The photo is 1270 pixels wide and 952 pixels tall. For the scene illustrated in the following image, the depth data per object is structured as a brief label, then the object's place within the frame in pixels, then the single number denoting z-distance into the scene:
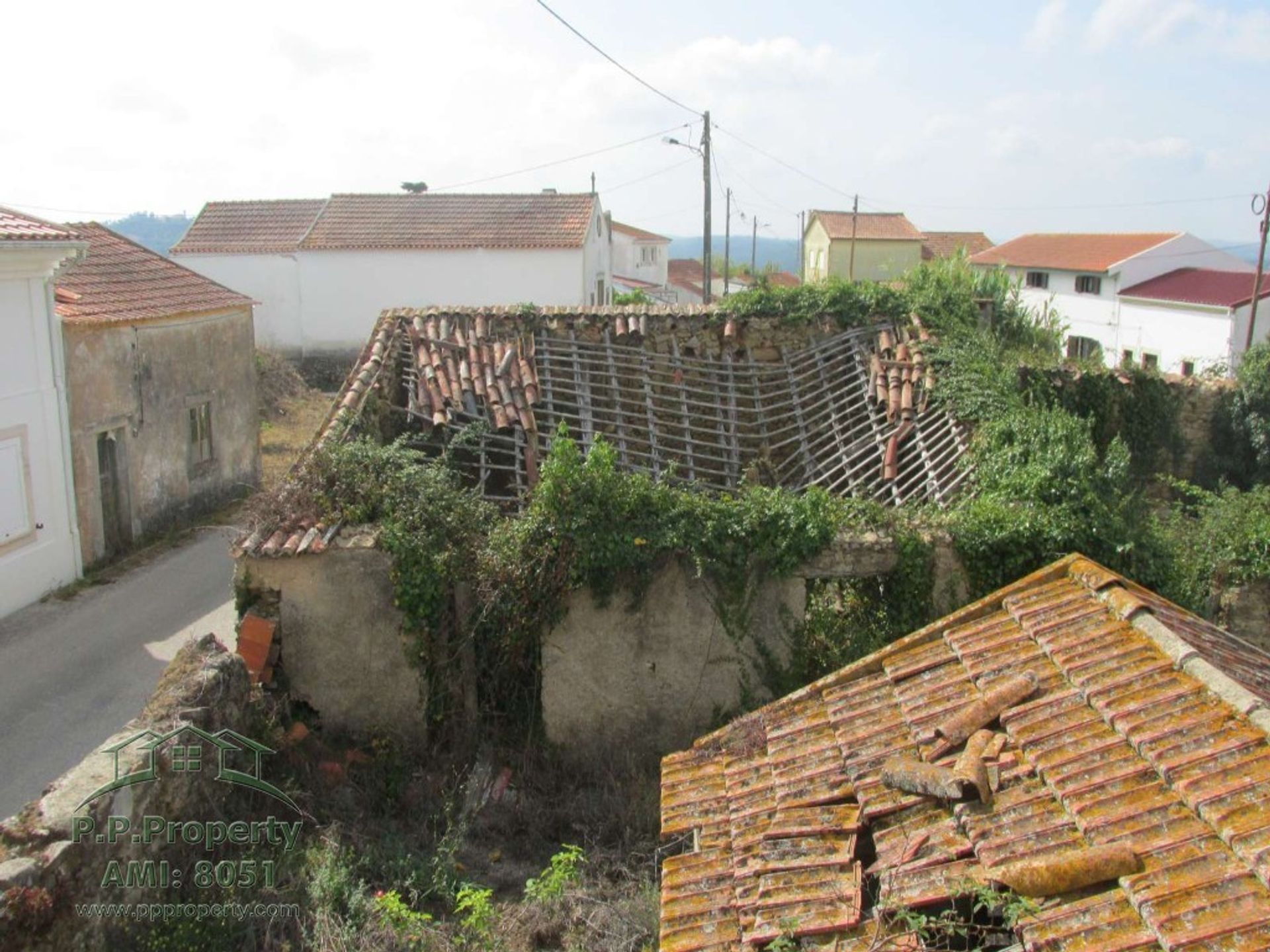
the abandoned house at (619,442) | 9.85
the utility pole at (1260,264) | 29.46
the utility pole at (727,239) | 55.69
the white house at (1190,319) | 33.56
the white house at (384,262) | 33.38
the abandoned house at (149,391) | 15.77
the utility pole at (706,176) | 28.95
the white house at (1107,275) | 40.38
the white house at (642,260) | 55.62
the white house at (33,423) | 13.71
